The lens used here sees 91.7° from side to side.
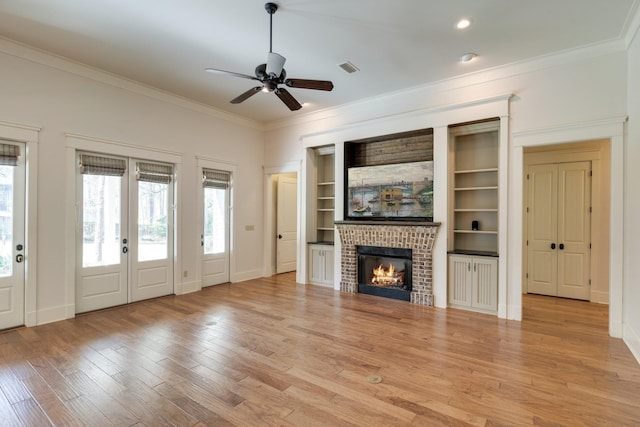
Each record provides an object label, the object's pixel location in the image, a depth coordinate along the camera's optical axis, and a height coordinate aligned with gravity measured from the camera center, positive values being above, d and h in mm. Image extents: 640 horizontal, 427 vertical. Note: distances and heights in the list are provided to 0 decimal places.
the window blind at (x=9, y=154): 3824 +686
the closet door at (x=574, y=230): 5305 -312
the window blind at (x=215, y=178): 6148 +653
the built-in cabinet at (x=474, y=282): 4531 -1065
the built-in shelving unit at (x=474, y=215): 4625 -58
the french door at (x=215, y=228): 6180 -356
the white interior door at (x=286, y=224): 7582 -337
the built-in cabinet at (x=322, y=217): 6383 -136
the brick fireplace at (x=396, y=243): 5004 -553
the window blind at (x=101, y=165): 4531 +673
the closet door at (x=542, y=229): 5594 -307
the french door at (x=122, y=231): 4590 -344
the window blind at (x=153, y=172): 5160 +649
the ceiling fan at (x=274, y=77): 3150 +1394
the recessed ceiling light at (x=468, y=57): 4078 +2061
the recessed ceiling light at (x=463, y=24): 3365 +2075
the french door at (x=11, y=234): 3854 -315
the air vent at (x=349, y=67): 4352 +2060
